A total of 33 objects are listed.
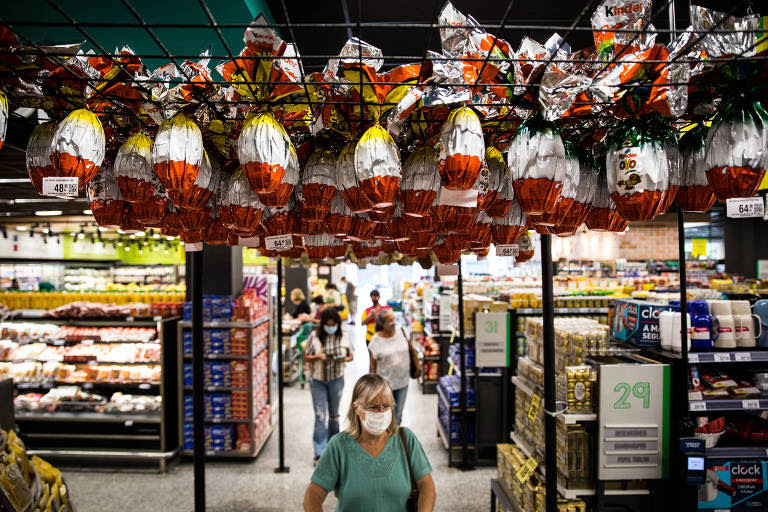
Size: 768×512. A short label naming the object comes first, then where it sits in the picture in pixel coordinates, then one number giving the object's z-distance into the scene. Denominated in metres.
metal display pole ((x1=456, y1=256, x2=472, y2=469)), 4.63
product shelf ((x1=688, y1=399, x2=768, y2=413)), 2.46
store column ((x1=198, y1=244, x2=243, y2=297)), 5.43
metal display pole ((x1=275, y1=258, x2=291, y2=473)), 4.65
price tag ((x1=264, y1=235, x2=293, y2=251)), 1.67
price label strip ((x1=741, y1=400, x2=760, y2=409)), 2.49
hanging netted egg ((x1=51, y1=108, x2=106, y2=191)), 1.15
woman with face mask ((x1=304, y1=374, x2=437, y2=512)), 1.98
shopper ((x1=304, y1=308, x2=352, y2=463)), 4.64
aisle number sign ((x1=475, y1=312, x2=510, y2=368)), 4.35
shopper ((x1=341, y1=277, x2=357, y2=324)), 16.02
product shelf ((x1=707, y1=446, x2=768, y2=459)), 2.44
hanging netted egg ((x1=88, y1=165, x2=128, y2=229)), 1.52
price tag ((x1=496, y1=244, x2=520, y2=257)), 1.97
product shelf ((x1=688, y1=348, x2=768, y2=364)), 2.48
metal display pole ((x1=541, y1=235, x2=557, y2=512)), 2.20
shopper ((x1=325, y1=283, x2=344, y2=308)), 10.66
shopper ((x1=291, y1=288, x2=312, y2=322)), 9.15
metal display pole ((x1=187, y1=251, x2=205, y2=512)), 2.38
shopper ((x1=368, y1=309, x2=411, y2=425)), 4.62
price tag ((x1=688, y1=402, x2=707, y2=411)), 2.45
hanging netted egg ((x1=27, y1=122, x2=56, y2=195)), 1.17
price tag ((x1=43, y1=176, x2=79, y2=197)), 1.15
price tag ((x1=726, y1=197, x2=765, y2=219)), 1.26
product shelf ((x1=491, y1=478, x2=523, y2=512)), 2.84
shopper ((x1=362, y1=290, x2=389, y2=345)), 6.36
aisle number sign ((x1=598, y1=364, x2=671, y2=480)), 2.45
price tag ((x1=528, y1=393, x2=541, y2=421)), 2.77
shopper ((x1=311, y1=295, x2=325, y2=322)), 7.49
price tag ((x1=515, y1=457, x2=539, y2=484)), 2.65
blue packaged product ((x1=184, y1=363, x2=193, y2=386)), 4.96
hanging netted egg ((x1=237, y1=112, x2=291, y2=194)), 1.14
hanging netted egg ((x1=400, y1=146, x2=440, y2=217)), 1.30
